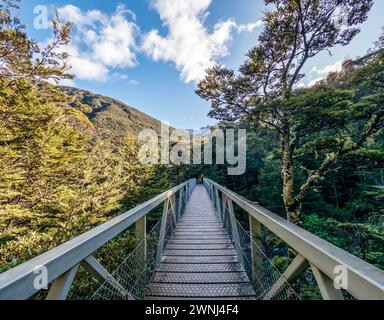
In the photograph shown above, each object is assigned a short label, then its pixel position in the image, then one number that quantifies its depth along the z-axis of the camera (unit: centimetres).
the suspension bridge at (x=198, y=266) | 74
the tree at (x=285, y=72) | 782
